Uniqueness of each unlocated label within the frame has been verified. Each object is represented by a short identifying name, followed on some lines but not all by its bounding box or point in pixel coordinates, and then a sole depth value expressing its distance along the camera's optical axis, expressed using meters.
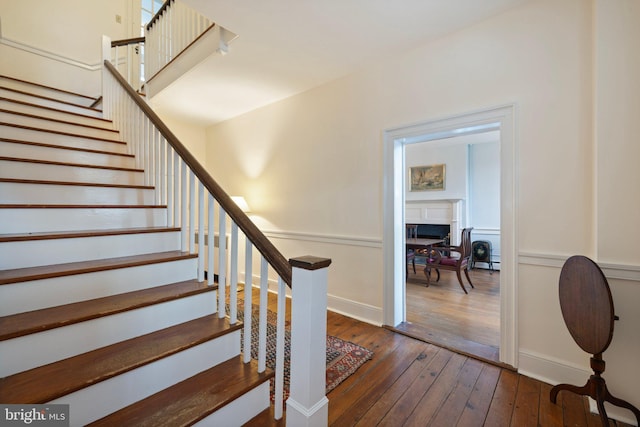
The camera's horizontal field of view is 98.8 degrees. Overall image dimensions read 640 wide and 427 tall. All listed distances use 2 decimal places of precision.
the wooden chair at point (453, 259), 3.88
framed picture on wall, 6.02
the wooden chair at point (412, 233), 4.69
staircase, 1.15
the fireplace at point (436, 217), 5.74
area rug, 1.91
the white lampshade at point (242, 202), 3.95
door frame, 2.05
